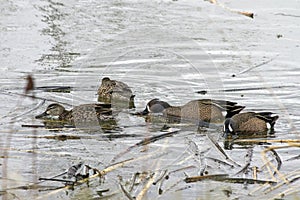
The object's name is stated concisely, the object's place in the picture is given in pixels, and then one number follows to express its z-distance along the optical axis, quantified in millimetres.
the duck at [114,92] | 20922
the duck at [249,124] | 17562
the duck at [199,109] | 18891
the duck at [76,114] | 18422
